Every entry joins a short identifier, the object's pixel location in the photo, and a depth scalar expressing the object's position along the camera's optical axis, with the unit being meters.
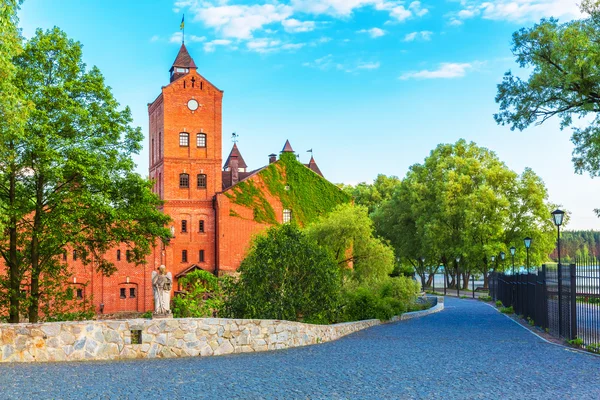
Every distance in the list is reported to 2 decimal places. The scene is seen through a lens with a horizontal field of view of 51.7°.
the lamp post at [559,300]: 17.02
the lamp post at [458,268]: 53.44
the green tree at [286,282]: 18.45
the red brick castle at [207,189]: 48.53
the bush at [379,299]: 24.19
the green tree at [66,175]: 20.23
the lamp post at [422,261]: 60.81
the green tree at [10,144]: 13.79
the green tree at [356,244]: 32.44
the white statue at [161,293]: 16.44
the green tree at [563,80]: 18.28
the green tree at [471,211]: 52.19
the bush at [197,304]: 18.98
